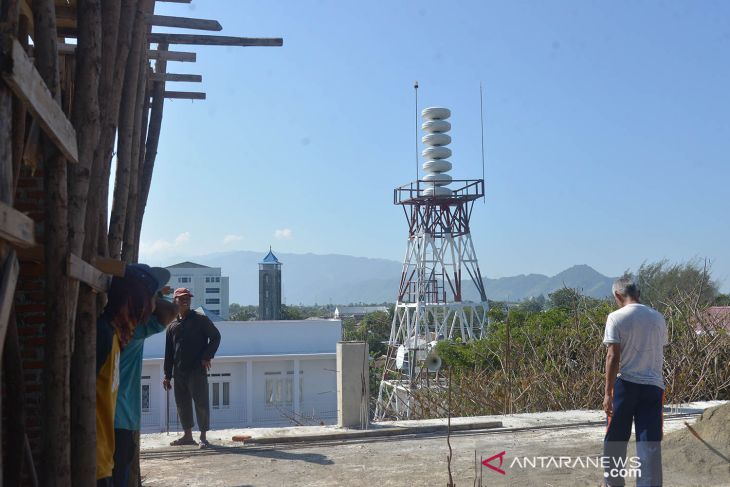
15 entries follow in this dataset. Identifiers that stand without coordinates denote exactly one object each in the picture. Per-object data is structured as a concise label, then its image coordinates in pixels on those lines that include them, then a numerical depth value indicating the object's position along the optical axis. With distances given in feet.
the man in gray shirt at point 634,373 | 18.76
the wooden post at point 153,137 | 23.84
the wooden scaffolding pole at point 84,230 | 14.06
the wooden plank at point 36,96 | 10.59
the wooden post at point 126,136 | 18.54
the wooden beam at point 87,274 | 13.32
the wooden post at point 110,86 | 16.02
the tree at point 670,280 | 45.62
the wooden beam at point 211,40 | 22.65
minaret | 151.64
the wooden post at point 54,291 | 12.78
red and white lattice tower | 116.78
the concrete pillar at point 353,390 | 30.73
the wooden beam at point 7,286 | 10.64
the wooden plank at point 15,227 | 10.66
